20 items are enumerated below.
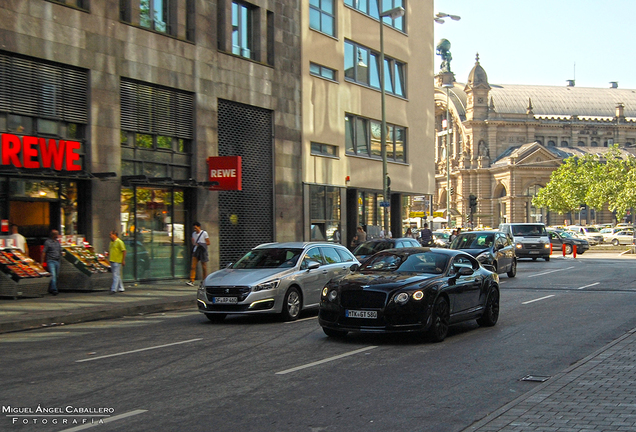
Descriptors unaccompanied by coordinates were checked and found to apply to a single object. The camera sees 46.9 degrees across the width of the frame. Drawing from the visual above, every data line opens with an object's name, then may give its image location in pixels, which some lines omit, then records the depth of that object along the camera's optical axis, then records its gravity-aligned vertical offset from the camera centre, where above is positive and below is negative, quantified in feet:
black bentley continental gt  35.35 -4.03
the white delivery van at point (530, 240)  126.82 -4.53
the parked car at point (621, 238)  227.67 -7.65
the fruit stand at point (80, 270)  63.05 -4.62
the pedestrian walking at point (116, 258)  62.13 -3.48
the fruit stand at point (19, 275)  56.13 -4.46
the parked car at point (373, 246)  71.92 -3.05
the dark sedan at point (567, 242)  173.78 -6.79
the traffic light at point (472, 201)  137.71 +2.53
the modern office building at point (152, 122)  60.90 +9.51
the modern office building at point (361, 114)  101.86 +15.71
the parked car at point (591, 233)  232.69 -6.40
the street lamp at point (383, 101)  99.30 +15.81
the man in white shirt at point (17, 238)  58.34 -1.62
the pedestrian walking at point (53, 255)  59.77 -3.05
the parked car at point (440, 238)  152.66 -5.42
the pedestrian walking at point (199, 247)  71.31 -2.98
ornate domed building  363.76 +41.87
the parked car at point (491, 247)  82.02 -3.84
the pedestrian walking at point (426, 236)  121.08 -3.51
